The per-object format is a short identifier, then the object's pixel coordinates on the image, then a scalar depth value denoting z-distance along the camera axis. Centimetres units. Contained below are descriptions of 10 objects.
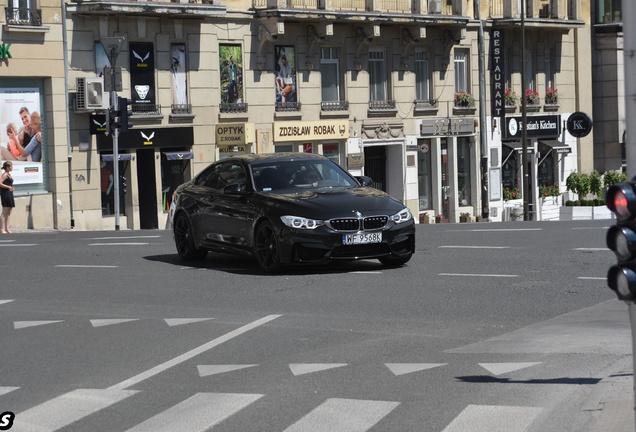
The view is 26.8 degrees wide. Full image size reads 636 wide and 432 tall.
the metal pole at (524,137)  4959
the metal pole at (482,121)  5141
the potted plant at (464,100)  5097
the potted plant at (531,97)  5375
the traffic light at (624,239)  679
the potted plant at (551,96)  5503
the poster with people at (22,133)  3688
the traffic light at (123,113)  3653
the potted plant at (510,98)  5278
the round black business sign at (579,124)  5528
